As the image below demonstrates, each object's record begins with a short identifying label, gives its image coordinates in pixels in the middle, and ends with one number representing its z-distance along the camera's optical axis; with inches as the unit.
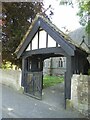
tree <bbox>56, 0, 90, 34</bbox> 169.5
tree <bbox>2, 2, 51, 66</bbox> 306.0
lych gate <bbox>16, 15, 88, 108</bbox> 181.2
